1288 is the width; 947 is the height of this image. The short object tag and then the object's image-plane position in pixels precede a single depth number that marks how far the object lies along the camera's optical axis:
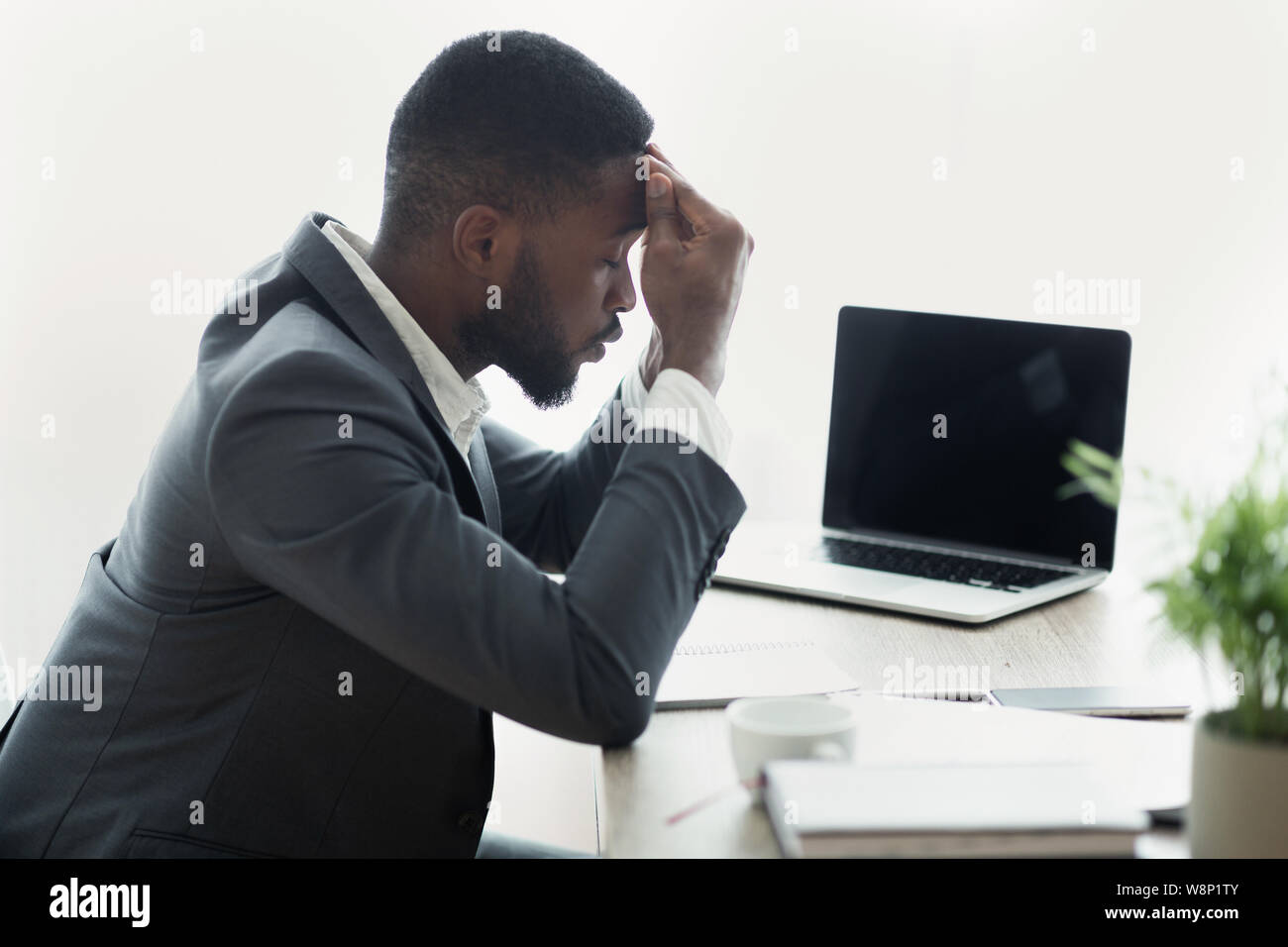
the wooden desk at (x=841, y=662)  0.69
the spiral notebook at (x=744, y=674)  0.95
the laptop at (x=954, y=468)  1.33
